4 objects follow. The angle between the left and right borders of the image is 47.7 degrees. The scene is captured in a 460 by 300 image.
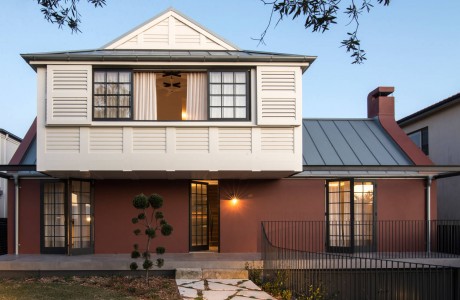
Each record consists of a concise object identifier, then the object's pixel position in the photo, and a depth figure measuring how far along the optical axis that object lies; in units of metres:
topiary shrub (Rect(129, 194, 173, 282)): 11.46
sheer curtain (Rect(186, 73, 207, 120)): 14.70
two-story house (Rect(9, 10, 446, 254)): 14.16
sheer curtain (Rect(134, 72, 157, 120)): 14.61
